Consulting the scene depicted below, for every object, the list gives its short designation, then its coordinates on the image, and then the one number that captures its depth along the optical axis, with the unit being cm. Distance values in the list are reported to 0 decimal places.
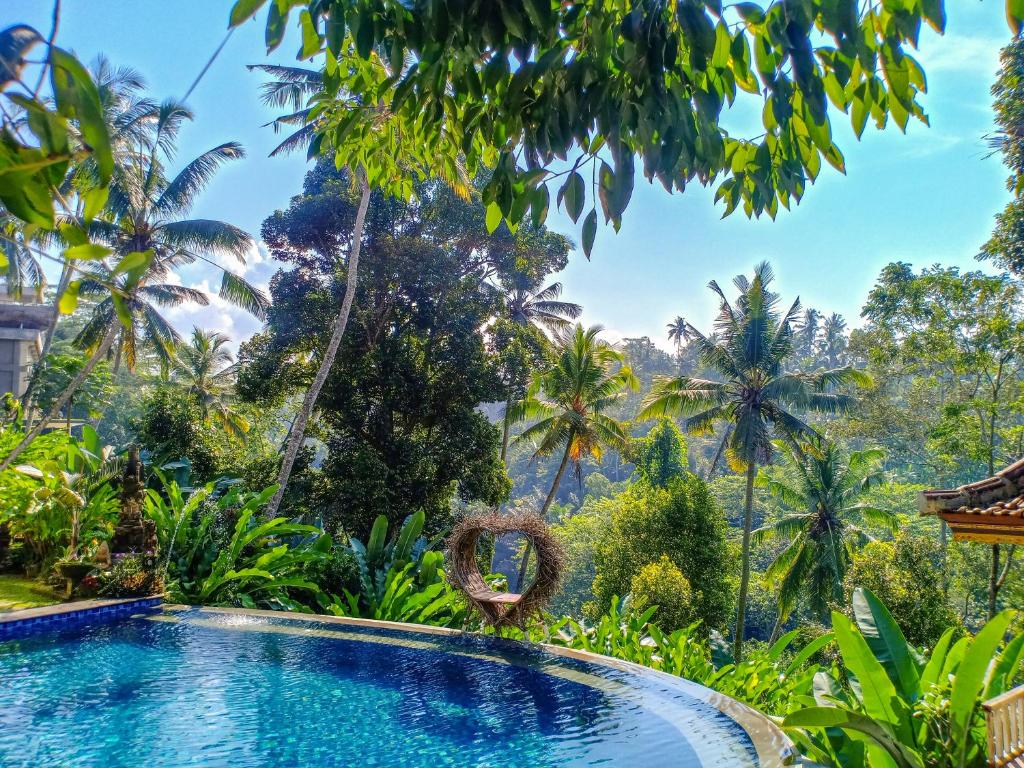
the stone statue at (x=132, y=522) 763
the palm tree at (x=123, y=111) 1602
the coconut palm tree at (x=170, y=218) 1616
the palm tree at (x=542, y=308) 2202
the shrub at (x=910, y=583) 1530
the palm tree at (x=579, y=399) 1928
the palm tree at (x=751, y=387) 1841
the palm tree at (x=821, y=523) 1922
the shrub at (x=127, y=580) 739
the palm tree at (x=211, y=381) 2555
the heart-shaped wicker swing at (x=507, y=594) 709
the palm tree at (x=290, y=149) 1416
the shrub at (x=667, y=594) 1625
